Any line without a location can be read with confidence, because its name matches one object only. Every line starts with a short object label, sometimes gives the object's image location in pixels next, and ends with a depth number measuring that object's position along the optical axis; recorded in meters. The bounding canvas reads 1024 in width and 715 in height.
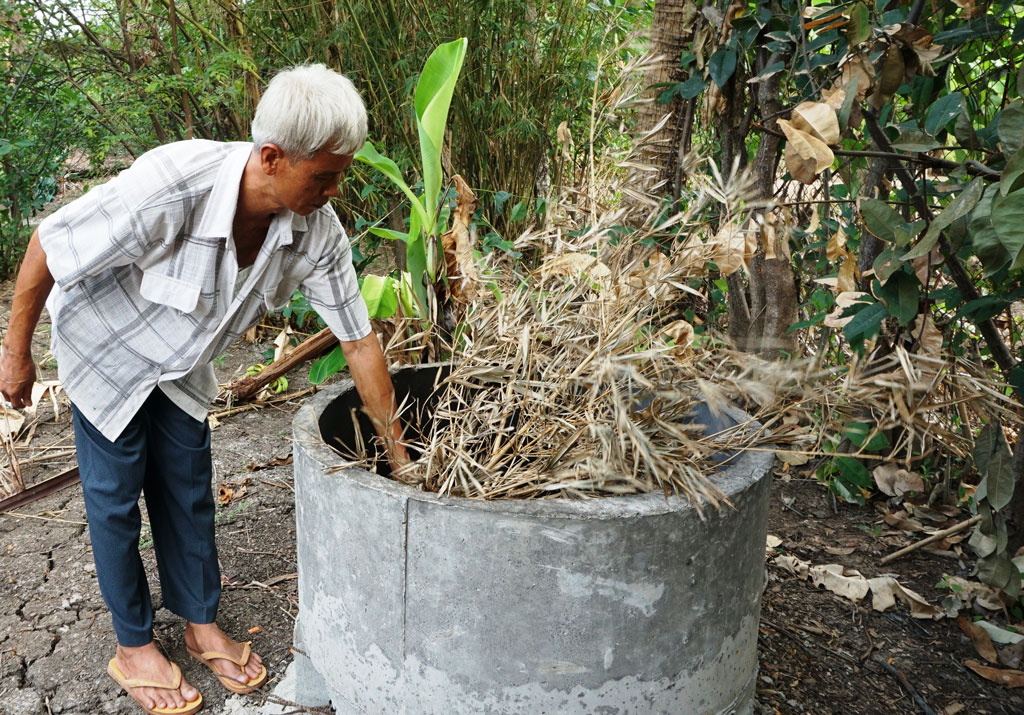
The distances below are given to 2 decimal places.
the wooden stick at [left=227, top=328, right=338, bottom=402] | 2.90
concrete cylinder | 1.21
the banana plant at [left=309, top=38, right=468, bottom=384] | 1.77
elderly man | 1.40
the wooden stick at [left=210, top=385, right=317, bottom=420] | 3.06
